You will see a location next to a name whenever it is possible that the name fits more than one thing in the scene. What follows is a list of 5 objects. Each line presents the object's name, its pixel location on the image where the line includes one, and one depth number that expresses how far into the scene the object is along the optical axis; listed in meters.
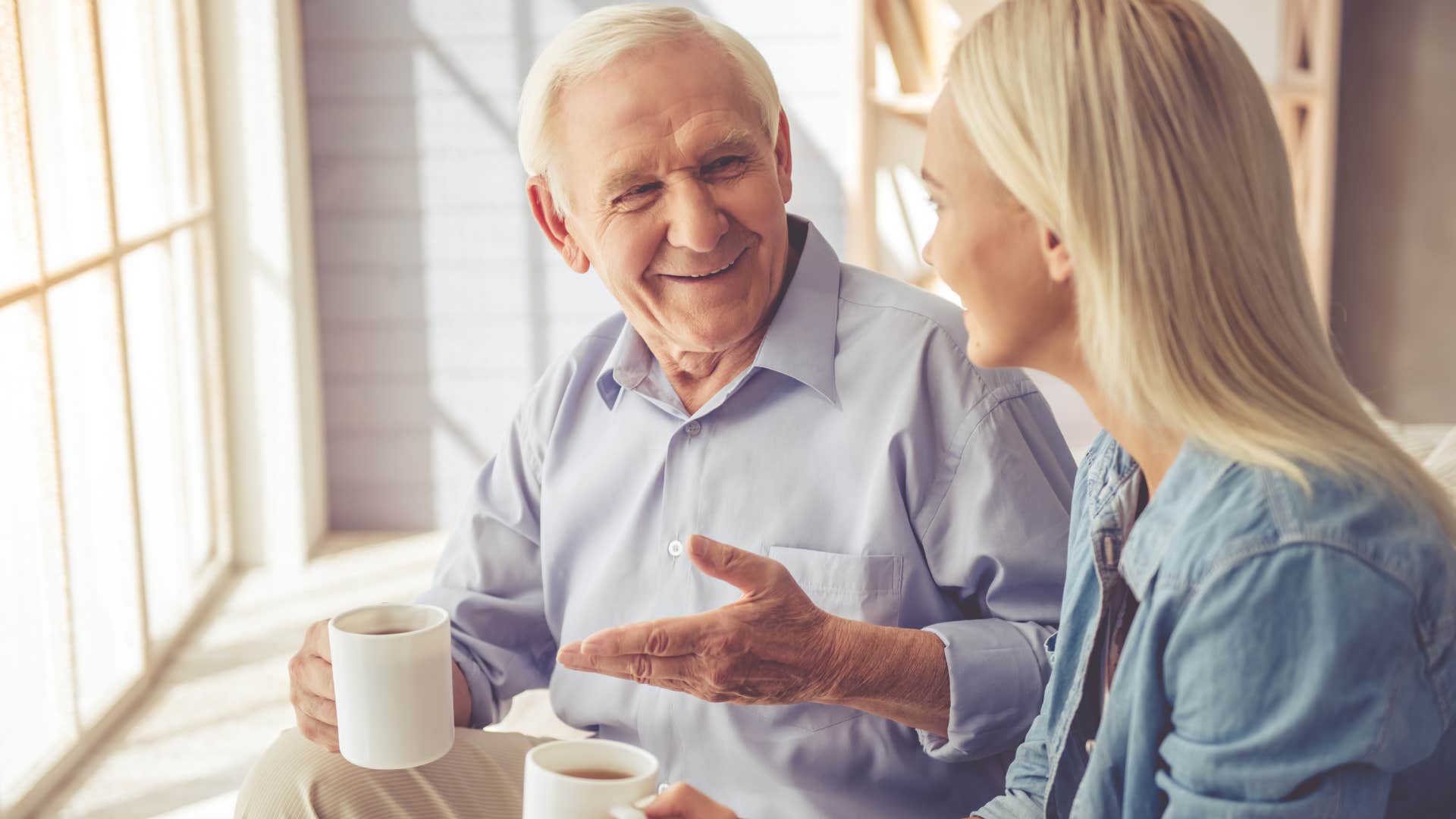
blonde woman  0.87
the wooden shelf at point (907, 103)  3.84
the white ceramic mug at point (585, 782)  0.92
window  2.50
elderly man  1.39
